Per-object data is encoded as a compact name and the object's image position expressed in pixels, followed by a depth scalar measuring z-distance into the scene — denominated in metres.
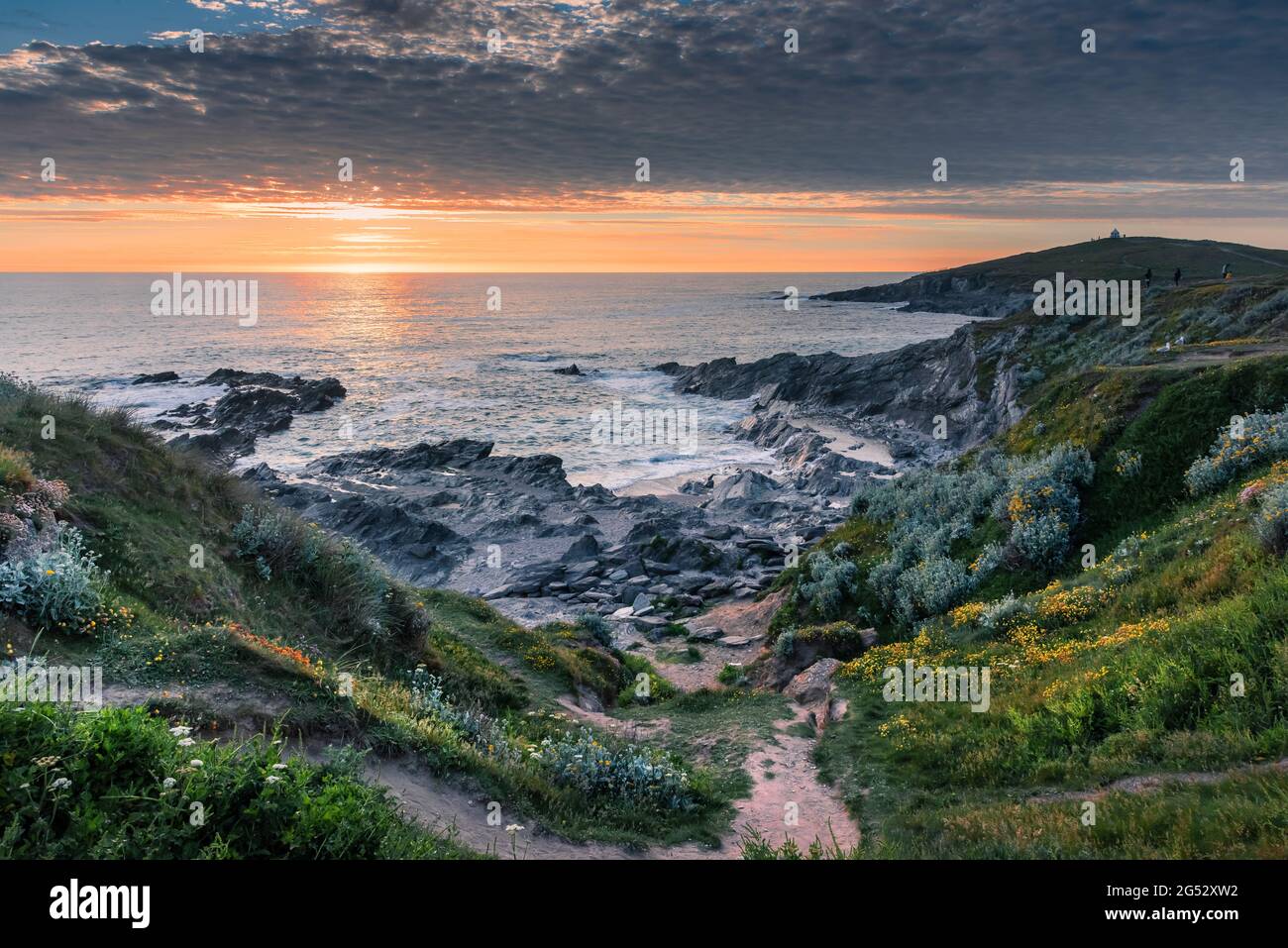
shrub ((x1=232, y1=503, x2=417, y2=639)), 13.48
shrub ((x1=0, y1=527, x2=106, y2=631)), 8.23
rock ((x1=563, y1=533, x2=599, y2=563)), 31.72
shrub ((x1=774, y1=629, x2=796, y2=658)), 17.66
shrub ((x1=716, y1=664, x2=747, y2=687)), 18.11
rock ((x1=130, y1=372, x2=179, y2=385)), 74.06
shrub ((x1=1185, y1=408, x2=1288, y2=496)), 14.93
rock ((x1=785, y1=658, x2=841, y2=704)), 15.27
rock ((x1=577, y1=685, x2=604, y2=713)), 16.41
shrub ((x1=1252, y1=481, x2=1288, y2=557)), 10.60
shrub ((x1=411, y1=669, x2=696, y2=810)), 9.73
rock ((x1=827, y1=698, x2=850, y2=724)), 13.59
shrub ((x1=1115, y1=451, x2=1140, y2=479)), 17.23
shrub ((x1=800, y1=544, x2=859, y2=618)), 19.47
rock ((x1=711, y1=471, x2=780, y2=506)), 39.88
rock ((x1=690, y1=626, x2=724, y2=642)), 22.69
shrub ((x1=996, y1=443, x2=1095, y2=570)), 16.47
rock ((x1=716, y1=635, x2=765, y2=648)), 21.65
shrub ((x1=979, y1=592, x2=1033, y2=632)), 14.37
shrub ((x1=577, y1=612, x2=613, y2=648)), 21.67
